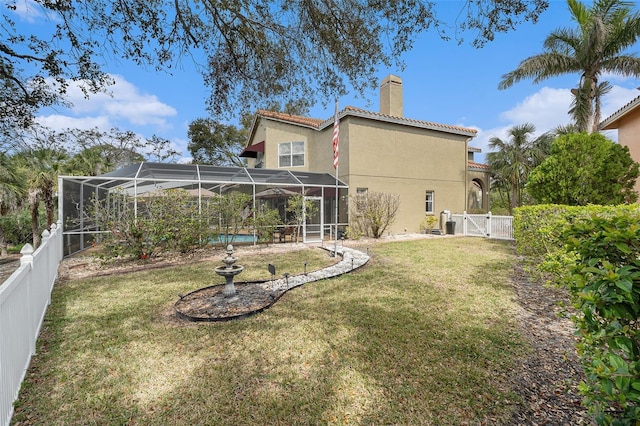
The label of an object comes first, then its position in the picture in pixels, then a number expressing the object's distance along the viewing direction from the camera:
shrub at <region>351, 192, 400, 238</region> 15.79
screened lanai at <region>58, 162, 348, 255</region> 11.23
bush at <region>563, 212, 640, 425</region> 1.55
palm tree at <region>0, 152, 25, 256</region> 15.04
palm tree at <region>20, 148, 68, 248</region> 15.04
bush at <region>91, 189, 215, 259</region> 9.92
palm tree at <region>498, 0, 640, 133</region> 12.97
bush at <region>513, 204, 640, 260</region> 6.10
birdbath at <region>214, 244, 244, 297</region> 6.18
